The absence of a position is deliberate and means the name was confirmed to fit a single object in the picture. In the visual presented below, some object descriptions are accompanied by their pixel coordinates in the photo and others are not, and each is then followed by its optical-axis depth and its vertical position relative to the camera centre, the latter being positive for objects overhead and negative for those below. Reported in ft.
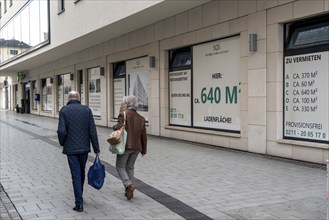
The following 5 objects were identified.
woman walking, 19.79 -2.08
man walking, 18.34 -1.68
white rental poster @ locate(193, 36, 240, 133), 35.99 +1.15
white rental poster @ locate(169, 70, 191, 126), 42.68 +0.04
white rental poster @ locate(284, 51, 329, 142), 27.68 -0.01
